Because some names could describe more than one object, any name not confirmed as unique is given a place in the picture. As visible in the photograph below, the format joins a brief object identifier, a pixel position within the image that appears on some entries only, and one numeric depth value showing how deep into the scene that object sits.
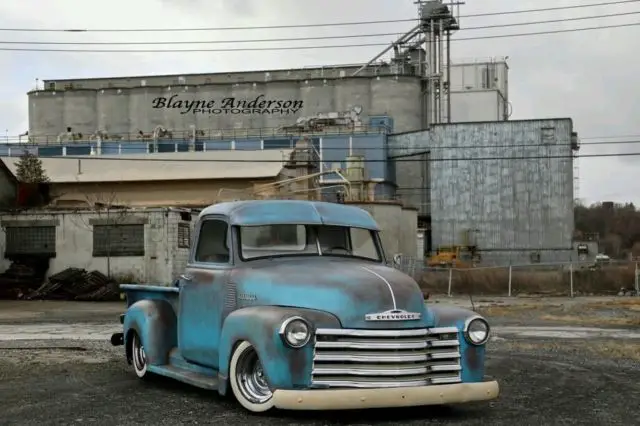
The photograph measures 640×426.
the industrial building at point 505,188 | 61.81
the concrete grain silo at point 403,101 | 79.69
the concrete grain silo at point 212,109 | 84.00
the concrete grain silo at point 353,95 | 81.56
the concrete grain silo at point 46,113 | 87.81
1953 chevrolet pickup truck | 6.99
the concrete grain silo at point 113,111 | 86.94
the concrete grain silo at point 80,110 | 87.31
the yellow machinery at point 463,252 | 58.07
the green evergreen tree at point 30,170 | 46.22
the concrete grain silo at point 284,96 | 82.81
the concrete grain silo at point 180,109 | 85.06
